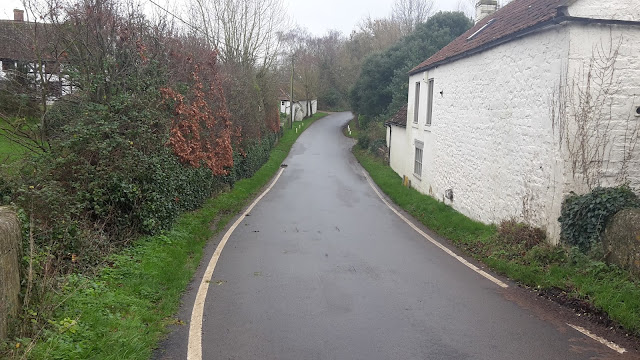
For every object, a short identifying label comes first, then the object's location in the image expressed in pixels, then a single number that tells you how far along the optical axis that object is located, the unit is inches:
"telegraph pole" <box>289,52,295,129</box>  2241.6
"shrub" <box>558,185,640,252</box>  295.1
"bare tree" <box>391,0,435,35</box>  2559.1
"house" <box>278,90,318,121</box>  2721.5
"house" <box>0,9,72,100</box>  389.1
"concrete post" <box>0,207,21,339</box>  169.6
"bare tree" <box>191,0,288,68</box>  1154.7
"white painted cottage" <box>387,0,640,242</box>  323.9
